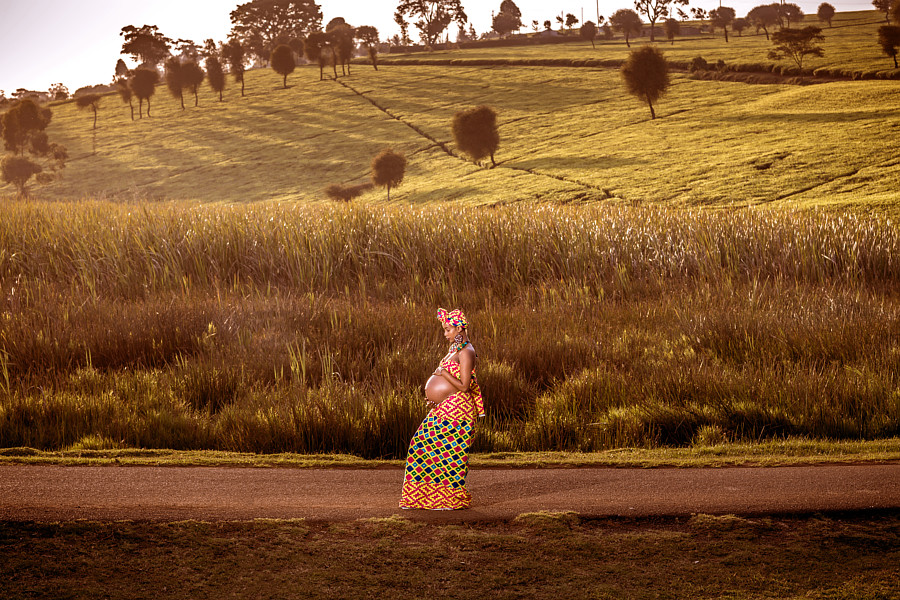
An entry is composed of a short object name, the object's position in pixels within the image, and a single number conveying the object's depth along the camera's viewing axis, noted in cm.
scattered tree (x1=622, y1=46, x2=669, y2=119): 6975
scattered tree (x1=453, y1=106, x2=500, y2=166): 6381
